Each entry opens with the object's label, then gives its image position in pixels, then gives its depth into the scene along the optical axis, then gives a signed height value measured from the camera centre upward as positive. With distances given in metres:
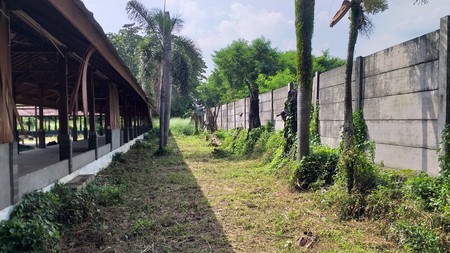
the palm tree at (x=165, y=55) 16.52 +3.10
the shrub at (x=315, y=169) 6.45 -0.99
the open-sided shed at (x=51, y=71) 3.78 +1.01
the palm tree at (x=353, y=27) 5.87 +1.47
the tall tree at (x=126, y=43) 47.41 +10.21
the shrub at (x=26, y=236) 3.21 -1.08
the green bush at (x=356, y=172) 4.93 -0.80
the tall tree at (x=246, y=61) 32.03 +5.00
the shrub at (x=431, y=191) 3.74 -0.86
